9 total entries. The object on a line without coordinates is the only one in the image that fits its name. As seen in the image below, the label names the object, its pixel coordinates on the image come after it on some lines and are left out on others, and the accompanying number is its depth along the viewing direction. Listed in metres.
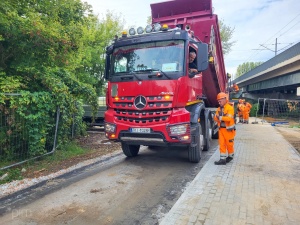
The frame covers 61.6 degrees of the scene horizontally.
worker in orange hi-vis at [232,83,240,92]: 13.09
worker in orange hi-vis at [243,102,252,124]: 17.50
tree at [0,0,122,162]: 5.43
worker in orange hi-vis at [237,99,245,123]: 17.53
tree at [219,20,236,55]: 28.11
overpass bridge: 15.10
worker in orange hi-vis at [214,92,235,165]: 5.66
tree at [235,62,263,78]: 82.30
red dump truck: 5.14
